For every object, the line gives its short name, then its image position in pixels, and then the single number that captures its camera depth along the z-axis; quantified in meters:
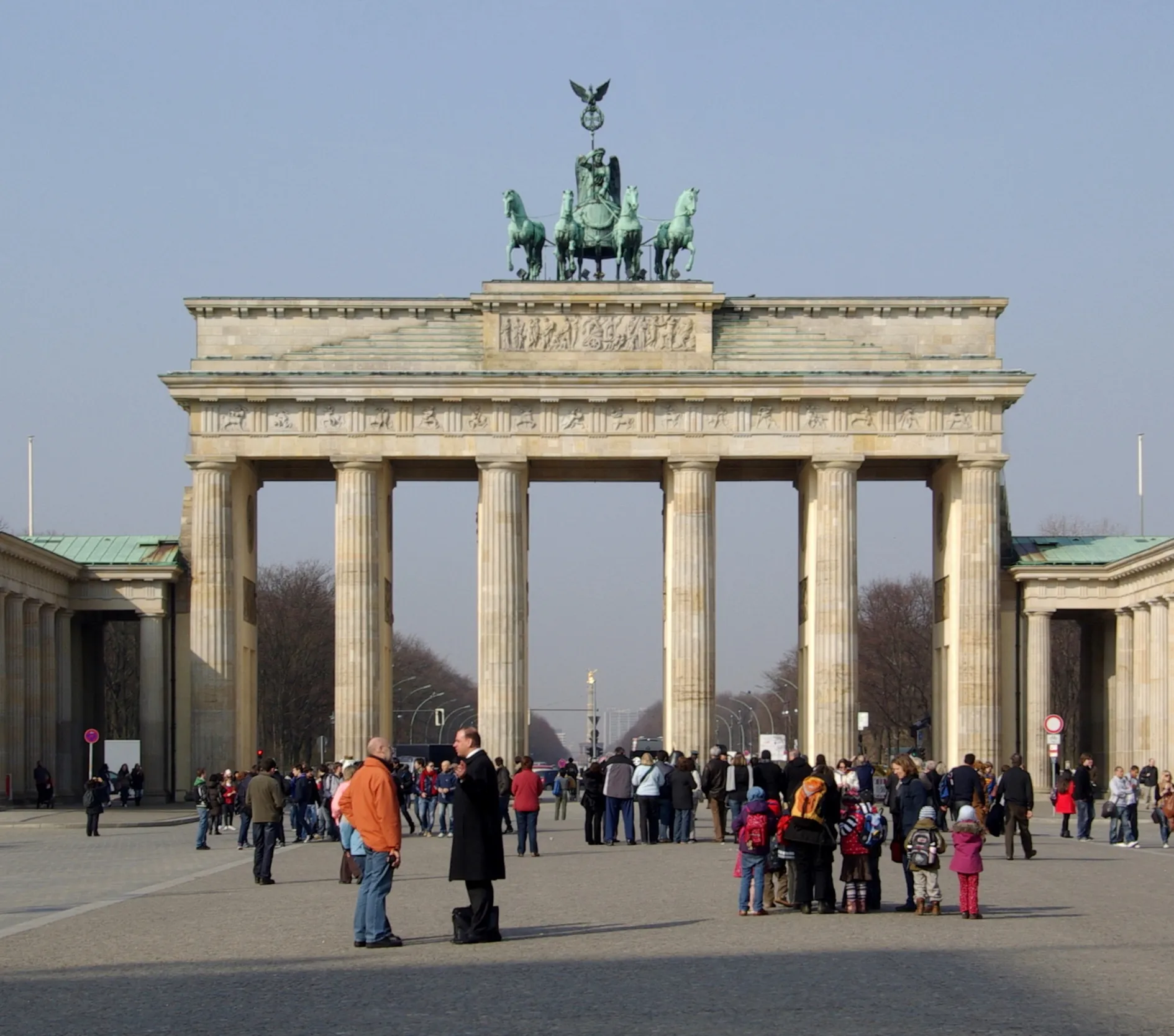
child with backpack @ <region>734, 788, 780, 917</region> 24.58
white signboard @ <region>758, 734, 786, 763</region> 99.06
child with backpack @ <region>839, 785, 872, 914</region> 24.50
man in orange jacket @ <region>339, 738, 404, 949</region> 20.89
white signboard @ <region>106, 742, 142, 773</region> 80.81
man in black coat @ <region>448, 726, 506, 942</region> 21.27
